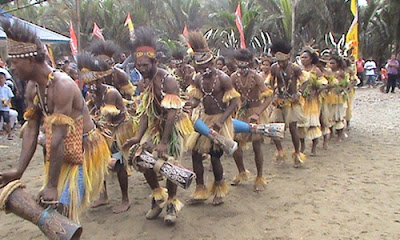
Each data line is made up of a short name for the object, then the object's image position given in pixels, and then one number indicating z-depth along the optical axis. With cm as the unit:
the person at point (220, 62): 820
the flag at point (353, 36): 1147
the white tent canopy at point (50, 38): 1002
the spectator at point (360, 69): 2000
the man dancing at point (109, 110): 450
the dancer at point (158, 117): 382
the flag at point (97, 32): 1188
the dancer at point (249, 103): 526
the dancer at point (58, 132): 272
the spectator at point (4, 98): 881
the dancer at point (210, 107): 450
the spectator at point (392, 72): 1750
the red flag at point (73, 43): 1199
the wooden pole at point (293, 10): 1933
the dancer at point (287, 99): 618
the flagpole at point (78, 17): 1053
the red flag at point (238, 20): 1195
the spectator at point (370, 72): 2041
